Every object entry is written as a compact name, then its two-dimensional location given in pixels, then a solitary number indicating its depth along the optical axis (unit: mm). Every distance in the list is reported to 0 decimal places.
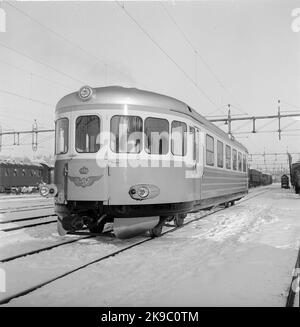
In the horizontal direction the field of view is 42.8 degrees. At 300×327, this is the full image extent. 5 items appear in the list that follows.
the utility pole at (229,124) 26561
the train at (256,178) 52625
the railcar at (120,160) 7441
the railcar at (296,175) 32062
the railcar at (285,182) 50912
